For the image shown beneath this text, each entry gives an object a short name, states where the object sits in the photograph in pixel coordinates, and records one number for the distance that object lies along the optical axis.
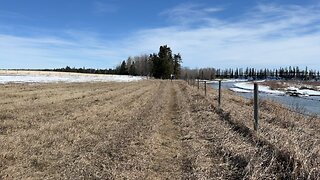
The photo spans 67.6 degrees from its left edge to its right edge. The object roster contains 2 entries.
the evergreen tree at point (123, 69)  111.54
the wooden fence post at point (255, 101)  6.80
